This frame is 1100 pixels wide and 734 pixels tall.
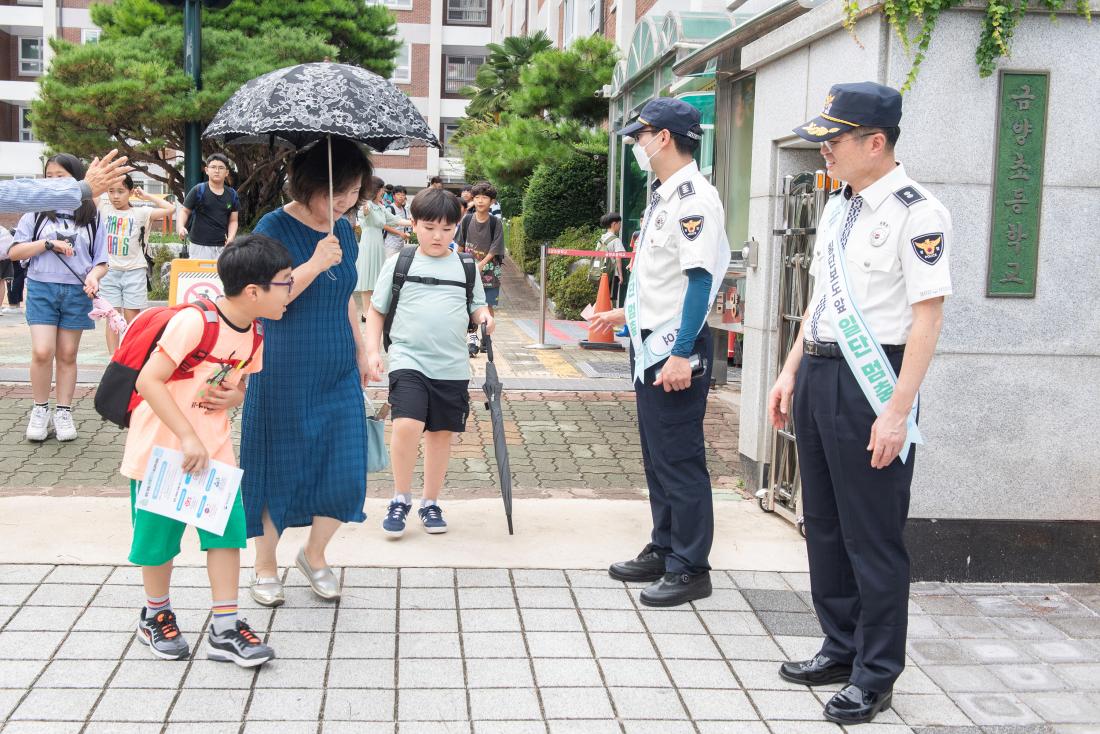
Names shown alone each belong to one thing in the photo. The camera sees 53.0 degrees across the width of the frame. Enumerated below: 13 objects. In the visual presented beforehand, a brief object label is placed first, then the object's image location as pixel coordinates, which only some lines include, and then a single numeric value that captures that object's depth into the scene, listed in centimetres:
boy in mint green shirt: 519
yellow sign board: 823
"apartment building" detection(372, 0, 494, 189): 4541
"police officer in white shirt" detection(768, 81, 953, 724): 337
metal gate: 548
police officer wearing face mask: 429
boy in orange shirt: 362
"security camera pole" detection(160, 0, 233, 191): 1202
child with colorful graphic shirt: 874
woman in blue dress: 418
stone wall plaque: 474
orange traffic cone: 1244
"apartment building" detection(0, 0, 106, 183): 4169
